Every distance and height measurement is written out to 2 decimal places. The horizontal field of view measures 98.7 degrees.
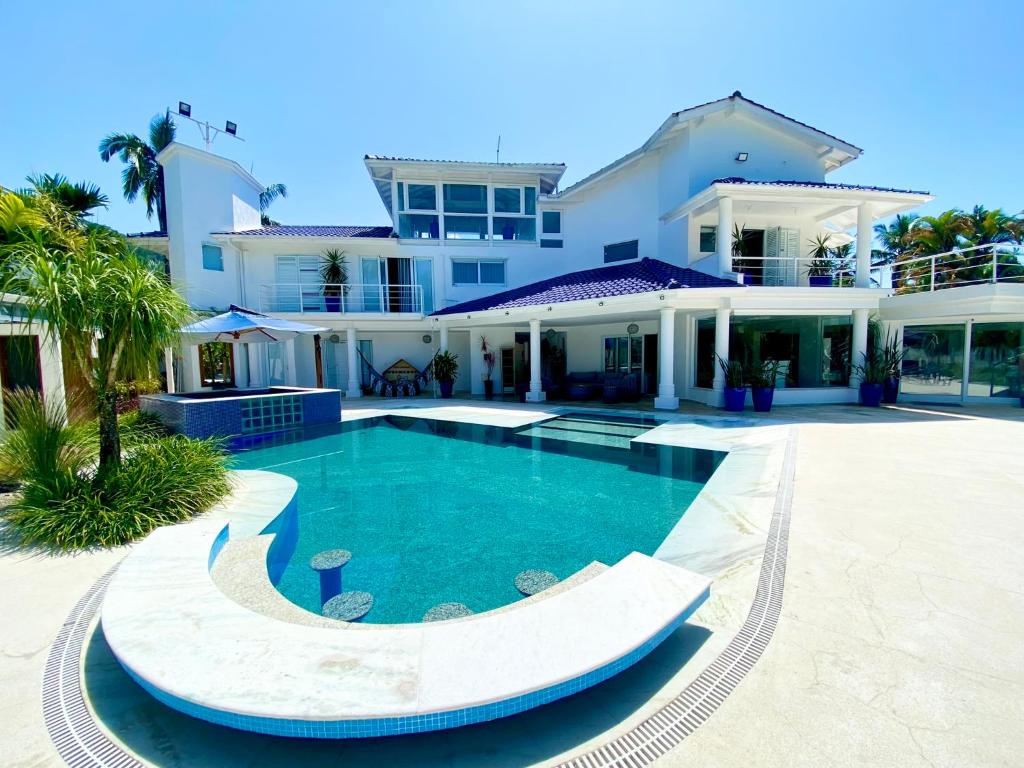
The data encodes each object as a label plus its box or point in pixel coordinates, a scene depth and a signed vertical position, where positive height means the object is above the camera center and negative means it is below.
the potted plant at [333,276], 18.19 +3.47
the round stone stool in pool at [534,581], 4.19 -2.21
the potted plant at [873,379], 12.94 -0.80
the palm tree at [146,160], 23.02 +10.71
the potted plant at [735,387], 12.45 -0.94
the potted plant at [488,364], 18.73 -0.28
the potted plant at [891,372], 13.21 -0.64
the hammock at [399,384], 18.98 -1.12
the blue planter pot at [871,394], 12.96 -1.25
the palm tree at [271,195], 33.25 +12.63
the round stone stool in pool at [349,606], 3.86 -2.24
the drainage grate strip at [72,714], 2.13 -1.90
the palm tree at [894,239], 28.61 +7.76
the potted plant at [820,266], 13.72 +2.93
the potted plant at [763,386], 12.41 -0.92
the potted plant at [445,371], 17.91 -0.53
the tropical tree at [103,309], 5.00 +0.64
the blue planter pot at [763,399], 12.40 -1.28
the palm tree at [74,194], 11.68 +4.66
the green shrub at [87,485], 4.72 -1.51
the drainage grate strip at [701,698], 2.11 -1.90
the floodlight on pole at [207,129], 17.31 +9.48
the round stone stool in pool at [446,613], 3.78 -2.23
